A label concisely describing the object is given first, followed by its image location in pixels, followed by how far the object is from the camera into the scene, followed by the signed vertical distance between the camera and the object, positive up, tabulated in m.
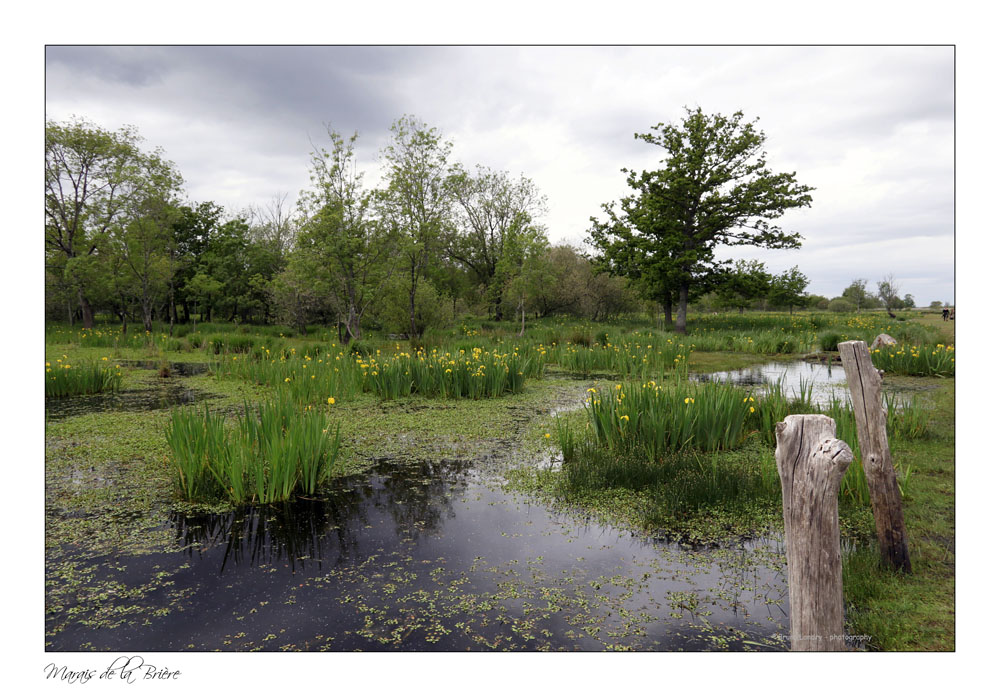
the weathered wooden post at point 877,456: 2.86 -0.63
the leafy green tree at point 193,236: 24.67 +5.33
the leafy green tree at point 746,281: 20.66 +2.42
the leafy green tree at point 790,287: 20.72 +2.20
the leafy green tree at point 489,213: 28.25 +7.08
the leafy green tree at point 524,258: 20.03 +3.33
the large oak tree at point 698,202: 19.78 +5.40
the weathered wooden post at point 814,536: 2.14 -0.81
